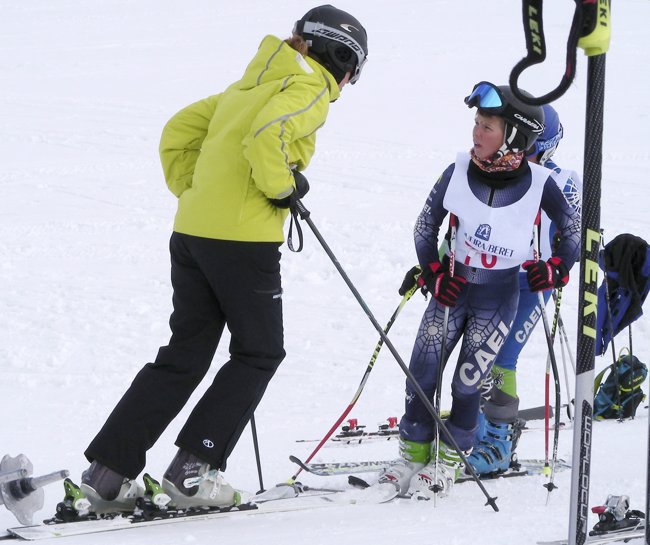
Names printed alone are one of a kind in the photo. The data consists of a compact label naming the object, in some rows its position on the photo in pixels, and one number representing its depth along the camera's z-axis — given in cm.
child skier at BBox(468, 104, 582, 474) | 992
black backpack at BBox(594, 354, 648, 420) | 1241
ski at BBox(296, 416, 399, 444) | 1152
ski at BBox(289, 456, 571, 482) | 962
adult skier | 768
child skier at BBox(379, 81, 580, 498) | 863
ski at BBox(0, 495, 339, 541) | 709
